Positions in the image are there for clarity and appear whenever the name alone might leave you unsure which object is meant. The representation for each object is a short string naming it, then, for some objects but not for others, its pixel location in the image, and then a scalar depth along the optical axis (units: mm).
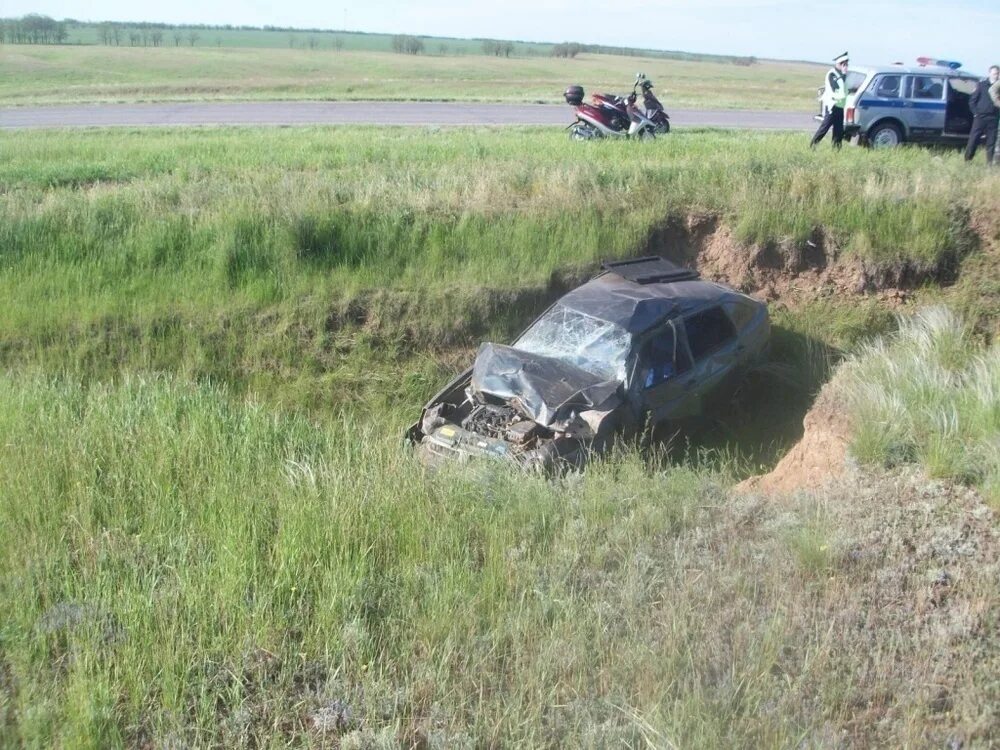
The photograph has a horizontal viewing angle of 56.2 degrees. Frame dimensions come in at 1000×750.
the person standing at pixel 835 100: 17781
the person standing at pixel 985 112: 15968
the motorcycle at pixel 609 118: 19750
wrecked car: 8125
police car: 18359
